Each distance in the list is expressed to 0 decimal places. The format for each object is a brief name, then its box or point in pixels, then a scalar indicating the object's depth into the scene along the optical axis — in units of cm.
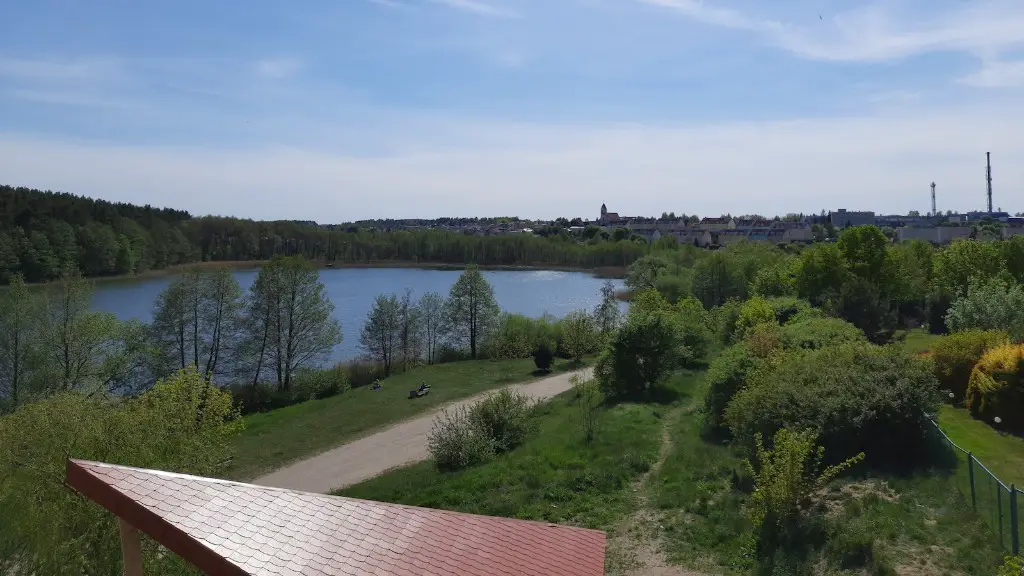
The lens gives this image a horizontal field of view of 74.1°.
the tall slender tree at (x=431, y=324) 4422
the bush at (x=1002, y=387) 1647
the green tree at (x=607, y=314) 4112
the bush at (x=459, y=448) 1889
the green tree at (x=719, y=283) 4909
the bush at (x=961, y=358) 1955
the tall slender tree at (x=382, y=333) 4131
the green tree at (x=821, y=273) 3675
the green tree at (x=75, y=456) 1028
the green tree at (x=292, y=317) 3700
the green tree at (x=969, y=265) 3616
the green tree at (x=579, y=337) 3981
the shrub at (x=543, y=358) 3675
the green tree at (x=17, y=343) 2752
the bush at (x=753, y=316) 2748
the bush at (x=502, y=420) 2036
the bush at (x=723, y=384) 1792
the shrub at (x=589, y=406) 1909
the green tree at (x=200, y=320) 3509
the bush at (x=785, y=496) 1066
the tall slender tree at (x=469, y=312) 4534
